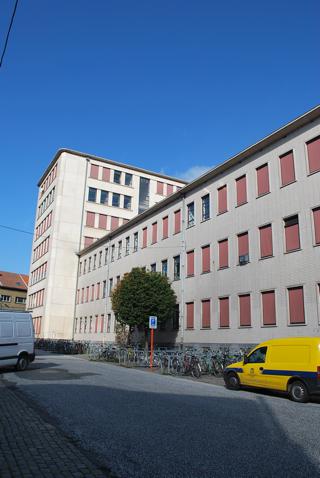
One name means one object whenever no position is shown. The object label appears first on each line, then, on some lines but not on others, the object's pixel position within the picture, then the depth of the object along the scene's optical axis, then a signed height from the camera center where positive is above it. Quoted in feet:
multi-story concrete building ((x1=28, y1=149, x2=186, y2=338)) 179.63 +59.65
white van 59.36 +2.22
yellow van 38.68 -0.49
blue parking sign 73.82 +6.03
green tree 94.94 +12.70
